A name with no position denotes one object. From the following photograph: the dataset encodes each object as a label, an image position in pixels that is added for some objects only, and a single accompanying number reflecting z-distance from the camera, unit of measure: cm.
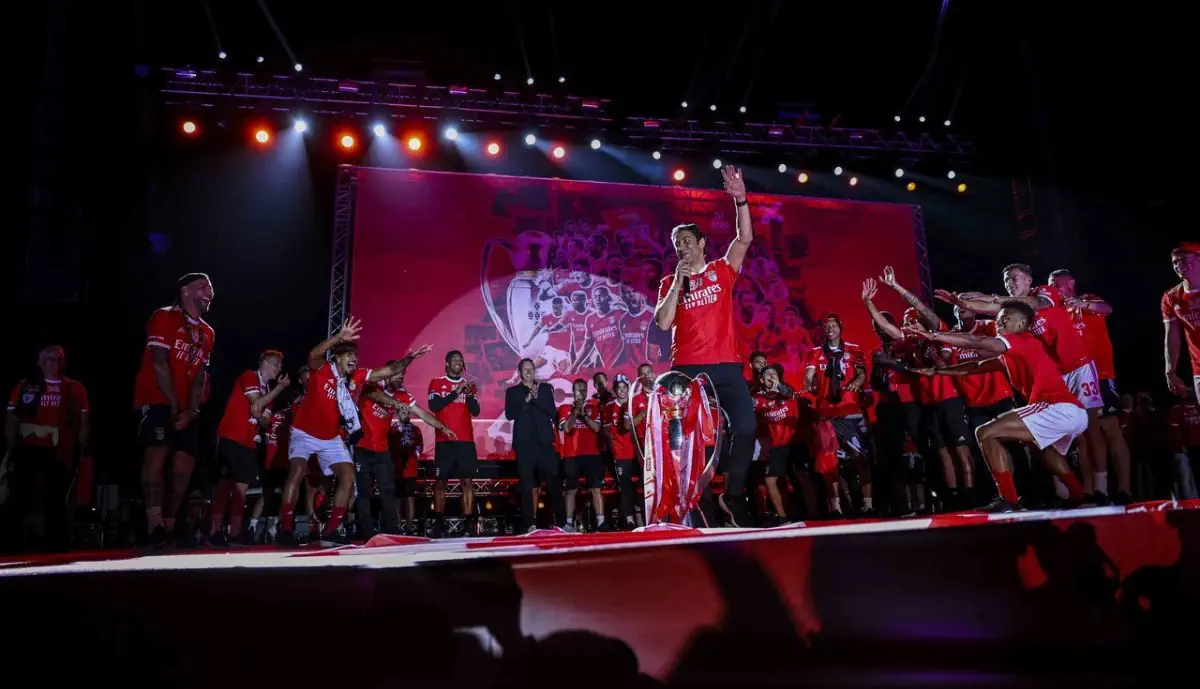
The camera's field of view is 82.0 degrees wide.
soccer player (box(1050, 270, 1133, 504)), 631
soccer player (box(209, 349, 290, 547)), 699
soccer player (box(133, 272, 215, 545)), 584
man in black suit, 860
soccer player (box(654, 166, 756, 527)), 466
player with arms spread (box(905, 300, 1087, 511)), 508
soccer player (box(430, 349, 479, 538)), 854
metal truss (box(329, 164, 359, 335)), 1133
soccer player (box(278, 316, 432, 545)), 665
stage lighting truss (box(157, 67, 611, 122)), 1073
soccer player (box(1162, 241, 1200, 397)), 596
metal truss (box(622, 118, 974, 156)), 1211
